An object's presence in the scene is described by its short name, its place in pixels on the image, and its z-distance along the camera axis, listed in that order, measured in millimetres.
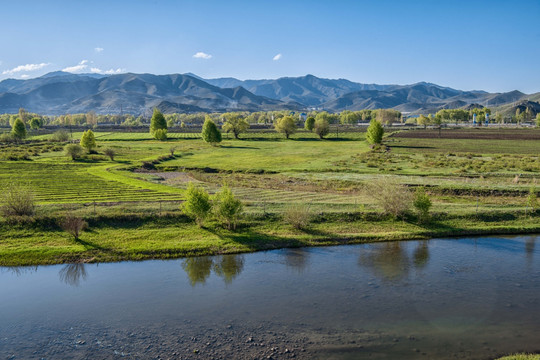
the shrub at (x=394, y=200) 48031
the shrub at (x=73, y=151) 100438
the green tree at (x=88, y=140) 110562
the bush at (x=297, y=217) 44938
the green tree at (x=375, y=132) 130375
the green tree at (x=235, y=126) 172012
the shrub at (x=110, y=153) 101438
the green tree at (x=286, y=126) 170000
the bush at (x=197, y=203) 43500
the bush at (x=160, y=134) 160000
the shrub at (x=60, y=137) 153750
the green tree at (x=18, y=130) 148000
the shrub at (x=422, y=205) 46562
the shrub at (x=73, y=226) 41156
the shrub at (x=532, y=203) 49894
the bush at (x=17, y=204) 44500
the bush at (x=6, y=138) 146288
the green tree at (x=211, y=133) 138125
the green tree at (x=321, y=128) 166375
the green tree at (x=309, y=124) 180000
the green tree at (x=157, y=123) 172450
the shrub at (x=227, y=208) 43469
